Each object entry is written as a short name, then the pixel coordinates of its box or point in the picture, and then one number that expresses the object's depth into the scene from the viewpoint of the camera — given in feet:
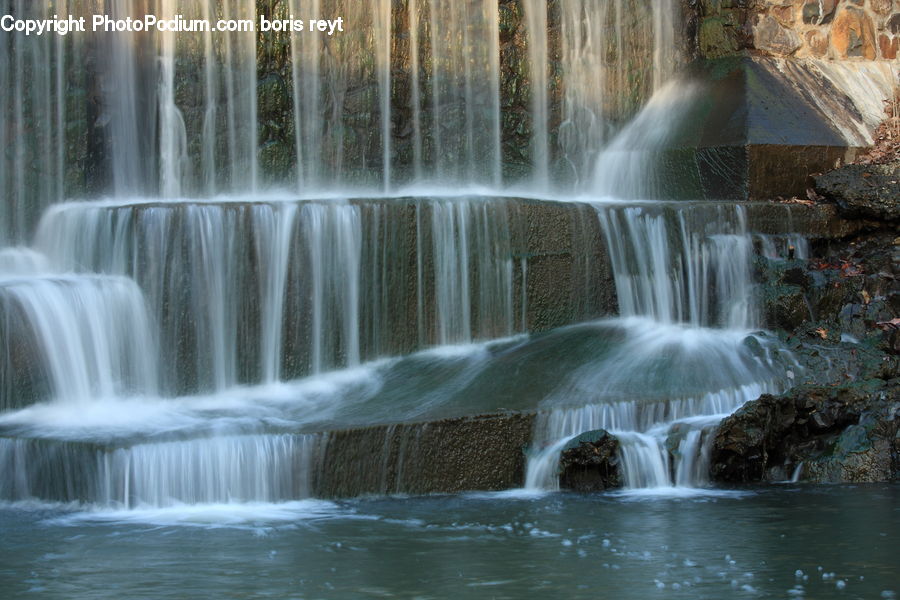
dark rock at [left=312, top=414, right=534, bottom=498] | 53.86
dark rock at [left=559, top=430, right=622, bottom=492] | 54.16
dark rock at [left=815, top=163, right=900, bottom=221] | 75.43
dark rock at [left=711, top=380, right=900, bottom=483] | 55.54
